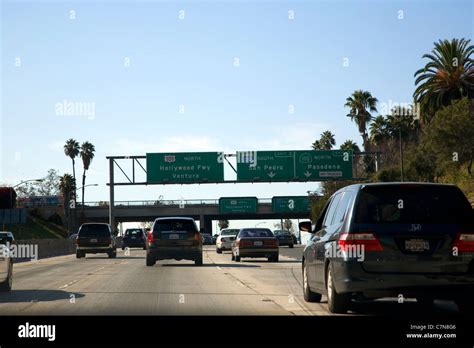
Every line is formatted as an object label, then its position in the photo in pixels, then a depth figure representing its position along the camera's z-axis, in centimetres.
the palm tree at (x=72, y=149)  12738
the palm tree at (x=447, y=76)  7494
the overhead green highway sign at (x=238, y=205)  10188
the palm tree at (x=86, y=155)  12850
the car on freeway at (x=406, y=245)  1170
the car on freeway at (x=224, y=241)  5531
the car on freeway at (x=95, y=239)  4678
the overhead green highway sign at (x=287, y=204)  10069
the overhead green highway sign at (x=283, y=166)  6962
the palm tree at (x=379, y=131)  10519
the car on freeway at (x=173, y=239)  3228
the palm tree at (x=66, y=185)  12679
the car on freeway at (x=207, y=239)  10734
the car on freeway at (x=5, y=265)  1789
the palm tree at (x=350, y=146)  12175
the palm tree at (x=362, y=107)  10525
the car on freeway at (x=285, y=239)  7012
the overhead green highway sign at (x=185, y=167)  6994
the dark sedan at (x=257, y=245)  3684
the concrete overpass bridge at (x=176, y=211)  10906
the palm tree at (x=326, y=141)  12531
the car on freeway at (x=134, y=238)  7019
